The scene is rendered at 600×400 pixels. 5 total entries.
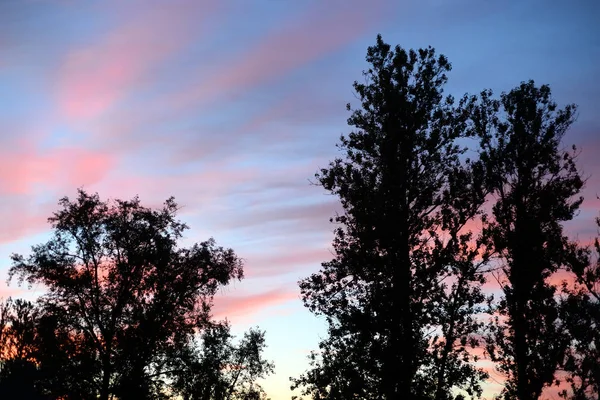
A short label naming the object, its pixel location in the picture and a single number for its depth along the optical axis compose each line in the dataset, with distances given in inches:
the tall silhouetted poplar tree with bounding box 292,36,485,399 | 1067.5
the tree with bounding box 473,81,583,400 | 1230.3
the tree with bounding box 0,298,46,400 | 2156.7
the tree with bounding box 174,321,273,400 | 1603.5
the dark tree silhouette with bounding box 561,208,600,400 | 1240.8
